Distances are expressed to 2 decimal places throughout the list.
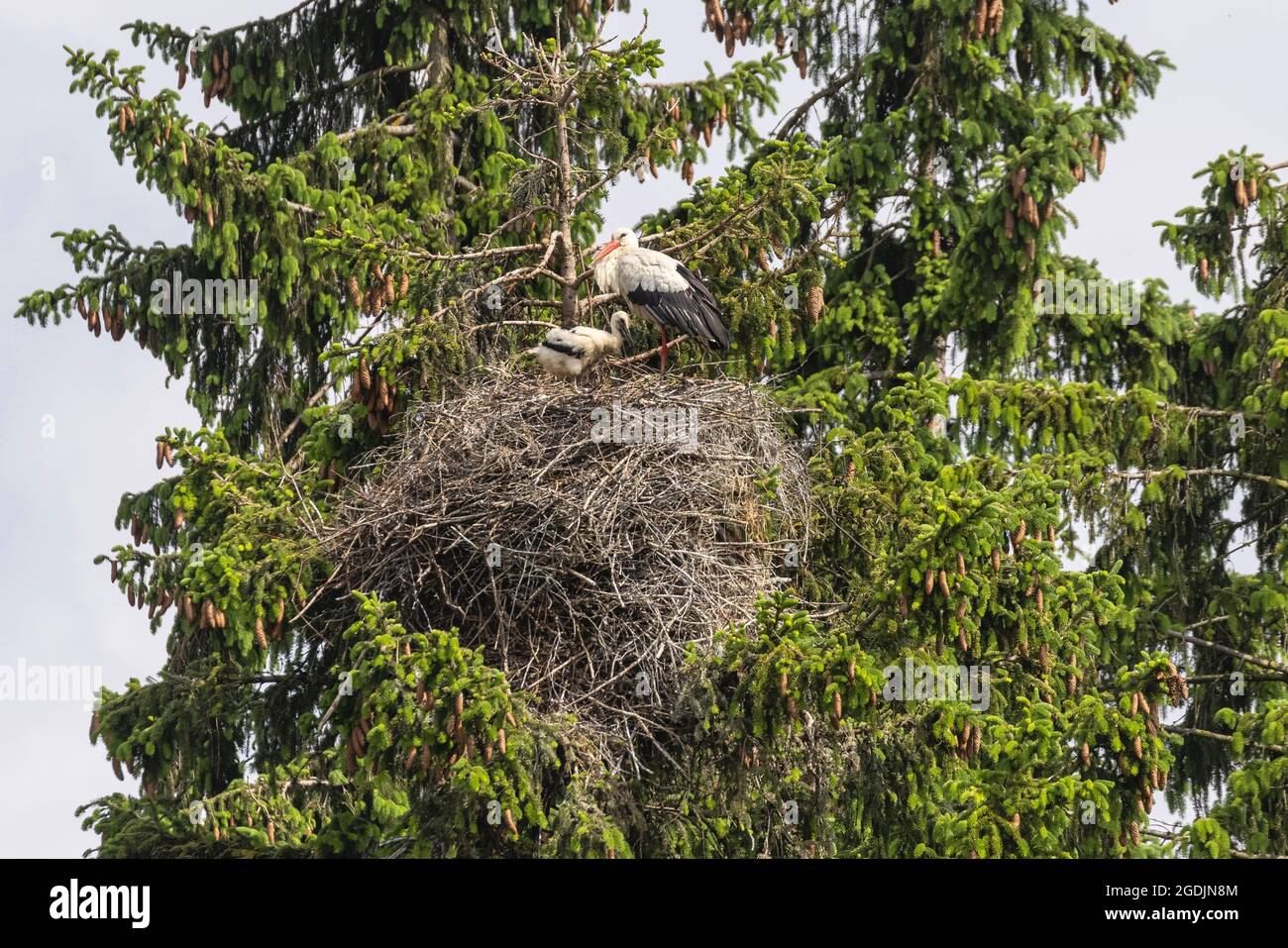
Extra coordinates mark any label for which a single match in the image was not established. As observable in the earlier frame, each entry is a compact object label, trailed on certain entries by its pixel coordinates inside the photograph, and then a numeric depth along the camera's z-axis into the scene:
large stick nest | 13.32
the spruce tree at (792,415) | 12.88
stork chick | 14.38
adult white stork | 14.60
